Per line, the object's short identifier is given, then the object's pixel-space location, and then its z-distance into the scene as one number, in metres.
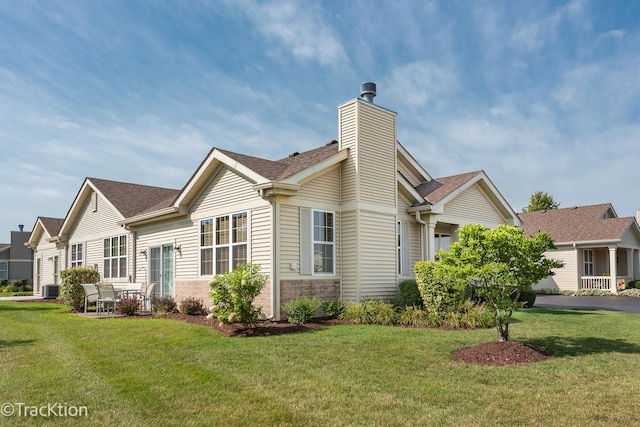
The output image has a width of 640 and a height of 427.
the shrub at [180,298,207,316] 14.38
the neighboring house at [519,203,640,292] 26.72
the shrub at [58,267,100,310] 17.70
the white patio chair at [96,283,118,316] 15.20
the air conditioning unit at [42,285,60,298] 25.14
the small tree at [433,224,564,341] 8.43
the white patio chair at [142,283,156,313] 15.74
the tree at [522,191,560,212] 49.00
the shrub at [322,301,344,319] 13.16
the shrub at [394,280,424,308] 13.95
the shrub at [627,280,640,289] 27.58
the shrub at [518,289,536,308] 17.02
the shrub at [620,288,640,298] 24.84
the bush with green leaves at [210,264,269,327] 10.72
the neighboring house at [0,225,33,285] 46.66
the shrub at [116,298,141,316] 14.77
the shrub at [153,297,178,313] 15.52
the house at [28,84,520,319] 12.95
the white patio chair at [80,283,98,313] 15.95
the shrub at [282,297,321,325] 12.21
